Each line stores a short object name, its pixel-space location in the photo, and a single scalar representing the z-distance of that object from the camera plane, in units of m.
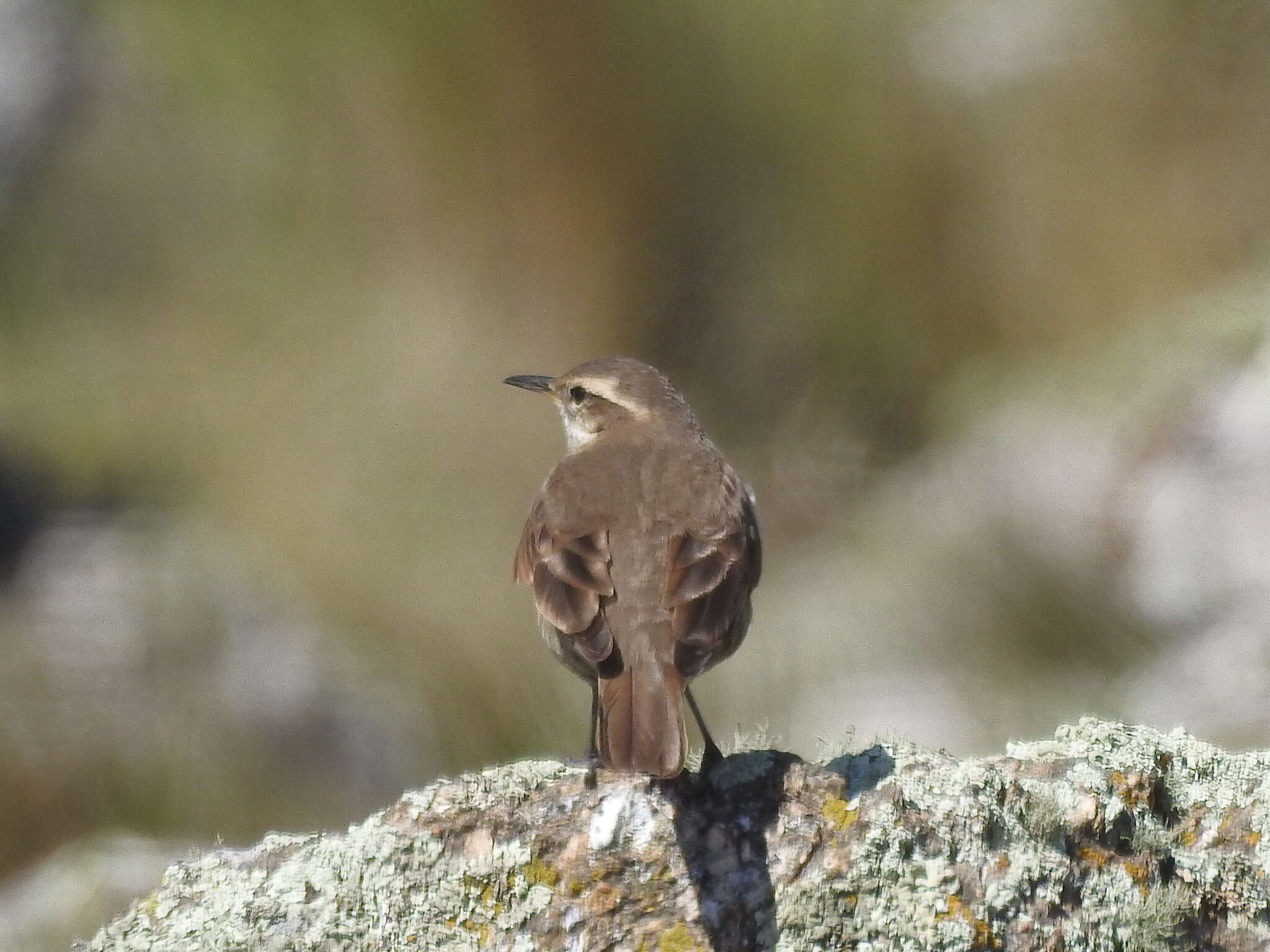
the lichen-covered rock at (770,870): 8.72
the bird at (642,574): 9.75
